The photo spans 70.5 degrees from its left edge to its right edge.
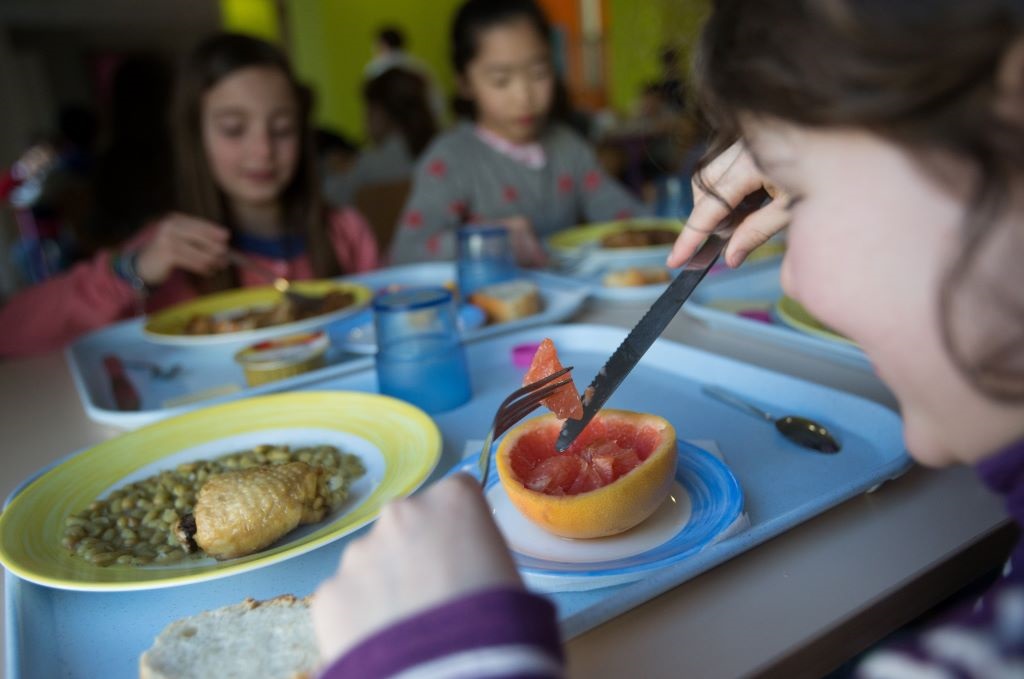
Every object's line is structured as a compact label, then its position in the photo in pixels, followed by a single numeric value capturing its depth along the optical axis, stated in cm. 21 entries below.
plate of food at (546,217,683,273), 172
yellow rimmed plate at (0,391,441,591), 62
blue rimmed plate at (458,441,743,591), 57
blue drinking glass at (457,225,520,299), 154
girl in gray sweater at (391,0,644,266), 240
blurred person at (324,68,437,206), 410
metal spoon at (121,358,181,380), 128
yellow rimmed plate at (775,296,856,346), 105
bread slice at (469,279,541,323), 133
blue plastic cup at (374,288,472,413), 98
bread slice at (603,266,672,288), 144
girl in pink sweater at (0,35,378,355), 176
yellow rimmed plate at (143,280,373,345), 136
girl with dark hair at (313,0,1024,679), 39
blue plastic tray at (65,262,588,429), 108
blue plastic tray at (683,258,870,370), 104
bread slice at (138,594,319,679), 49
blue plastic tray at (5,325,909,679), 56
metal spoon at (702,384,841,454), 77
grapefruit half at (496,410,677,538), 60
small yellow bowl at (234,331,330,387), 113
